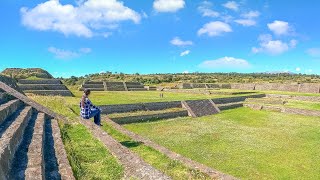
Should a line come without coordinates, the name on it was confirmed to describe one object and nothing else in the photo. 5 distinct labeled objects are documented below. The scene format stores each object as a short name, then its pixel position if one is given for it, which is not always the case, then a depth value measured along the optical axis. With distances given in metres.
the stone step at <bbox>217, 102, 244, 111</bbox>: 20.32
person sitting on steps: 7.57
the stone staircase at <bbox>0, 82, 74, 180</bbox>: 3.85
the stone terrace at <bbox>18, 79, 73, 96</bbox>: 19.61
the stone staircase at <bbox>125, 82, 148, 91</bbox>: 32.97
